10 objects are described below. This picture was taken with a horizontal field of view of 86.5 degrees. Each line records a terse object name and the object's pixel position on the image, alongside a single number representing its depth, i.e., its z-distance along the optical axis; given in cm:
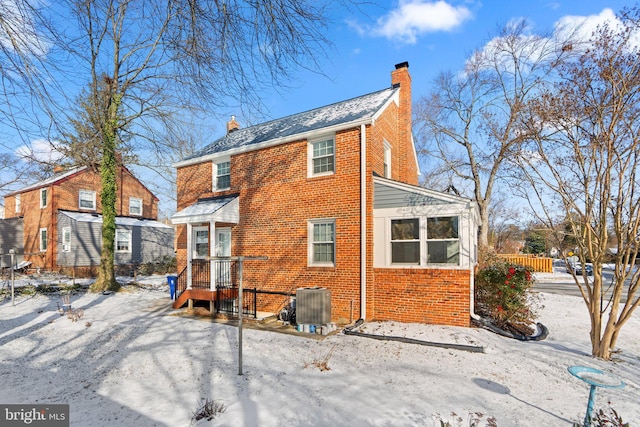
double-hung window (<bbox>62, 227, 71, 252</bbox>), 2208
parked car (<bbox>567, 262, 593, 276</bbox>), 2511
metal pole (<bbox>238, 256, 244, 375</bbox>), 558
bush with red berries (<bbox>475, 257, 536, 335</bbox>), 911
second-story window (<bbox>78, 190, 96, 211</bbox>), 2458
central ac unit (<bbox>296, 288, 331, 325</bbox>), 892
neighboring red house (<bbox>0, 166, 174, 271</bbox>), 2242
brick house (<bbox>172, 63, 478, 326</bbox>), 895
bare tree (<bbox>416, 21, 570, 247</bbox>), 2161
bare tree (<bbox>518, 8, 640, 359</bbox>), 686
